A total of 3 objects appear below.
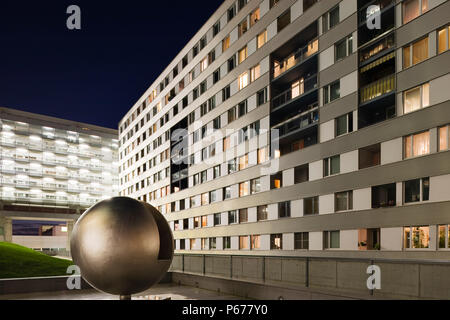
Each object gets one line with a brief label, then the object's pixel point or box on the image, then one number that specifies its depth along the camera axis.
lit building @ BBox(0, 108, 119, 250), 83.69
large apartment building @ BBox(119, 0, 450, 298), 21.05
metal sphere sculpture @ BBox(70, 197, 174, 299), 7.90
